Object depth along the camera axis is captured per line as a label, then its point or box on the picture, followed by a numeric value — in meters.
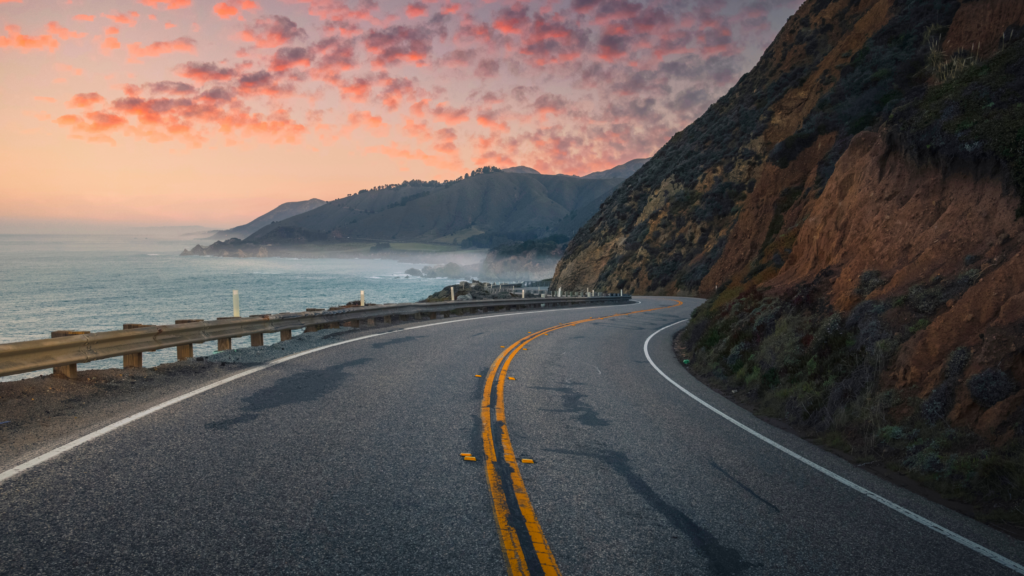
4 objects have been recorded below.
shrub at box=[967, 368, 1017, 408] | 6.37
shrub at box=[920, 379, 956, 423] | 6.87
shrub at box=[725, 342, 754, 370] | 12.34
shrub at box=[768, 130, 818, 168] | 36.56
